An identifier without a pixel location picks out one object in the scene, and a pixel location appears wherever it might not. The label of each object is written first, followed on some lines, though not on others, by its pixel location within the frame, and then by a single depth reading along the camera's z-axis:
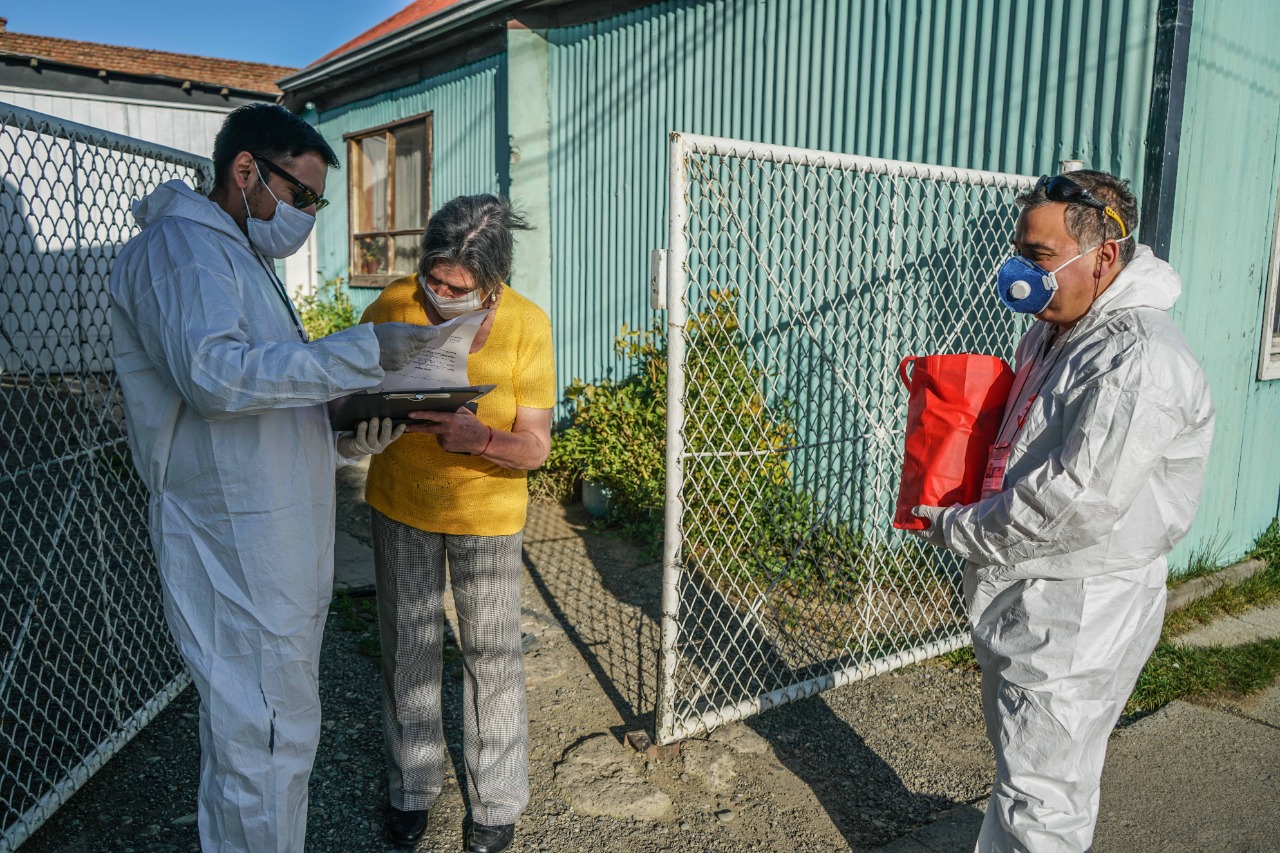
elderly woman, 2.72
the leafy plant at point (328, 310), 10.45
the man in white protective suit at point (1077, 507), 1.97
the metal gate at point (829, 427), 4.02
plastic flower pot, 6.46
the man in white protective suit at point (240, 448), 2.02
